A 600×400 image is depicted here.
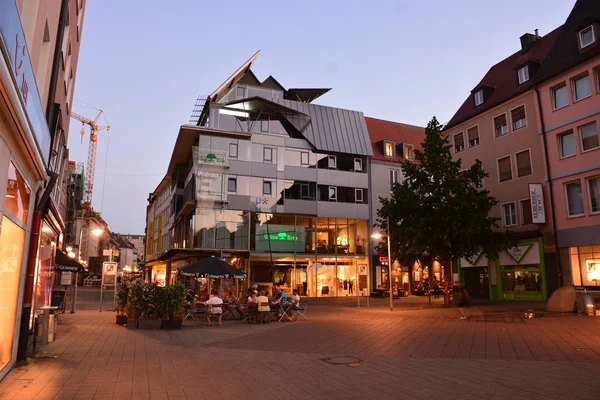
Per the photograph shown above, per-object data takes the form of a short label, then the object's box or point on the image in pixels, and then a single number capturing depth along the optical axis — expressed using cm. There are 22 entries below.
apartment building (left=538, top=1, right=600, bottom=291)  2408
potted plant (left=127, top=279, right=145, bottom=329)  1536
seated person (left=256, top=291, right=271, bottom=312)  1794
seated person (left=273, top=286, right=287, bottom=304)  1930
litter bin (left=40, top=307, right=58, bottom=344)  1017
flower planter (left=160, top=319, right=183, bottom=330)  1532
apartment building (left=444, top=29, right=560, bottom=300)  2694
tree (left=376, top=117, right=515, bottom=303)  2420
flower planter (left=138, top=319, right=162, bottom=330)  1521
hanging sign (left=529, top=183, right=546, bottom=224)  2640
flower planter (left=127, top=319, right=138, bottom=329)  1534
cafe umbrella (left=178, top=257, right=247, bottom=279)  1938
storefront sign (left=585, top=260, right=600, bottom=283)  2450
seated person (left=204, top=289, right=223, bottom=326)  1748
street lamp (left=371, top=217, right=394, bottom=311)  2389
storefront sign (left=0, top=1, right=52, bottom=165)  495
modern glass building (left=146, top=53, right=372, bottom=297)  3506
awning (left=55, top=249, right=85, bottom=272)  2016
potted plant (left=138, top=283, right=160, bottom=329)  1525
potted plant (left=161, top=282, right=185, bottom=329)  1534
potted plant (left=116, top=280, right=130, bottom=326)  1642
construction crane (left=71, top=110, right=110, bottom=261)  11100
